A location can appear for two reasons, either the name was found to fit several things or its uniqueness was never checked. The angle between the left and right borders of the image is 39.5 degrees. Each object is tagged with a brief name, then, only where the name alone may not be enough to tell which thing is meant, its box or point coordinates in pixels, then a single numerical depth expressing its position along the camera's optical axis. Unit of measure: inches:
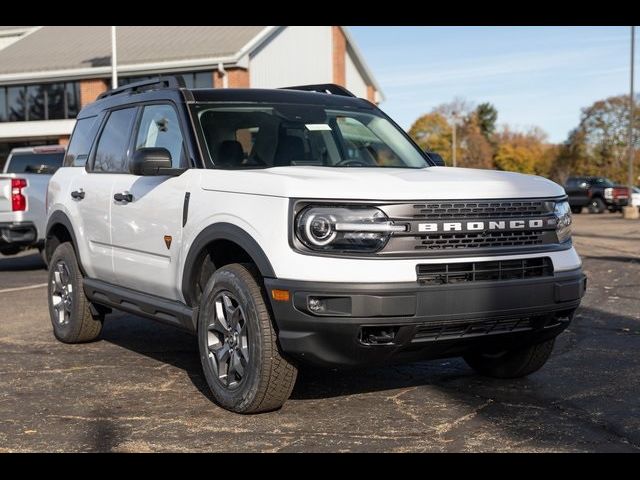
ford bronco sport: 174.9
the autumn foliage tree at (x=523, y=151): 3614.7
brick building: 1440.7
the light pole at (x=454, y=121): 3001.5
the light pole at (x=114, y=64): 1213.7
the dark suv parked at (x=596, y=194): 1576.0
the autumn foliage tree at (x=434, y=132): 3427.7
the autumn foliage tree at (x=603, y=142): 2464.3
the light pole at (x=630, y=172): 1263.5
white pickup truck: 505.7
